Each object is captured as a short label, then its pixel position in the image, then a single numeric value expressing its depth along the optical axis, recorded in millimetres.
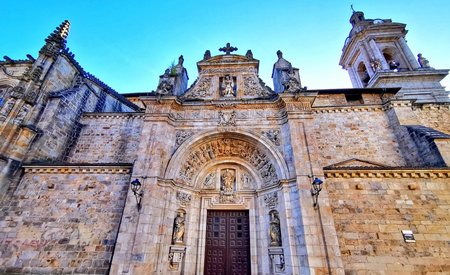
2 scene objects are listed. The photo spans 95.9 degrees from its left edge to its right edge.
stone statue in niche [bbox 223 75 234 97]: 10883
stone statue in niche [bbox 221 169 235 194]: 9398
